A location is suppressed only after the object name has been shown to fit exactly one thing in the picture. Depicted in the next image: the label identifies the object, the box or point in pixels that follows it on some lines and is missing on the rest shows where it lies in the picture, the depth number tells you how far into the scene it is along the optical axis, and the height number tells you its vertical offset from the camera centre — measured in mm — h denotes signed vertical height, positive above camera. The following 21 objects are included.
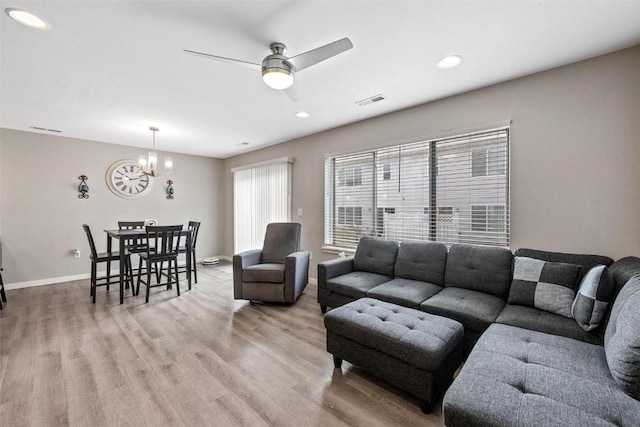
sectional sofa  1060 -747
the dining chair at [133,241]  4039 -446
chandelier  3859 +702
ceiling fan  1634 +985
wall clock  4871 +581
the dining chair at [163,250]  3535 -564
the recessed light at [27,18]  1604 +1209
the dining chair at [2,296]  3312 -1091
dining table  3465 -406
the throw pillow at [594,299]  1611 -551
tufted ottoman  1583 -869
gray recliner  3285 -850
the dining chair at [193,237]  4320 -450
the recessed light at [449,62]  2123 +1229
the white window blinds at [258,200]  4766 +207
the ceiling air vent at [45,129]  3908 +1236
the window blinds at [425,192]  2682 +224
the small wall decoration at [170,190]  5500 +431
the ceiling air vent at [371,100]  2888 +1247
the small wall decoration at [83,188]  4559 +392
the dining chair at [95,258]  3568 -651
